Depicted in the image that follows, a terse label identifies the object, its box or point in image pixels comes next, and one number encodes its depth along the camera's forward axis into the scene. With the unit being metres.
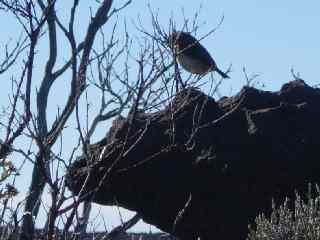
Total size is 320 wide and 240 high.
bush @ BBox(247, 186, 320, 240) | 8.67
